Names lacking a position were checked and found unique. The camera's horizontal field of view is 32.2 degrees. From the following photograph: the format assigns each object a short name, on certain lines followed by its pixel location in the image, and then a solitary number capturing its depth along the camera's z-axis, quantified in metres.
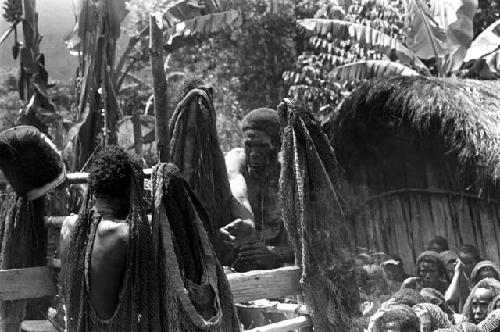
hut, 9.36
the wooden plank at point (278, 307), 5.50
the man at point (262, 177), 6.08
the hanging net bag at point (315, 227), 5.11
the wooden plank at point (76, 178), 5.04
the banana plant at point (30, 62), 12.59
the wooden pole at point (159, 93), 5.06
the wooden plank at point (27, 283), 4.80
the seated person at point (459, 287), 8.10
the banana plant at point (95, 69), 11.38
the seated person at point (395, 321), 6.07
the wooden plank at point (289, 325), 4.96
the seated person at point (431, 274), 8.39
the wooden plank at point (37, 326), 4.92
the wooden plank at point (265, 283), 4.94
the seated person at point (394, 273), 8.88
